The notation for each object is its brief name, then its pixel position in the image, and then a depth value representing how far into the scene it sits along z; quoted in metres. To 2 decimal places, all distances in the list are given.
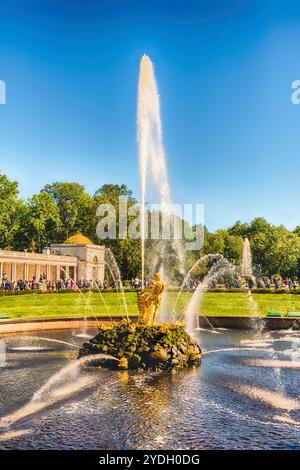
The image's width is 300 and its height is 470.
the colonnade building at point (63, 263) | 73.00
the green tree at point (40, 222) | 86.38
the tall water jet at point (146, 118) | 23.09
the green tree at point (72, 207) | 94.36
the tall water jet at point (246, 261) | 88.58
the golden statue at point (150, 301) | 19.27
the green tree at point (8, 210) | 79.81
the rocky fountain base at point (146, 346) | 17.47
